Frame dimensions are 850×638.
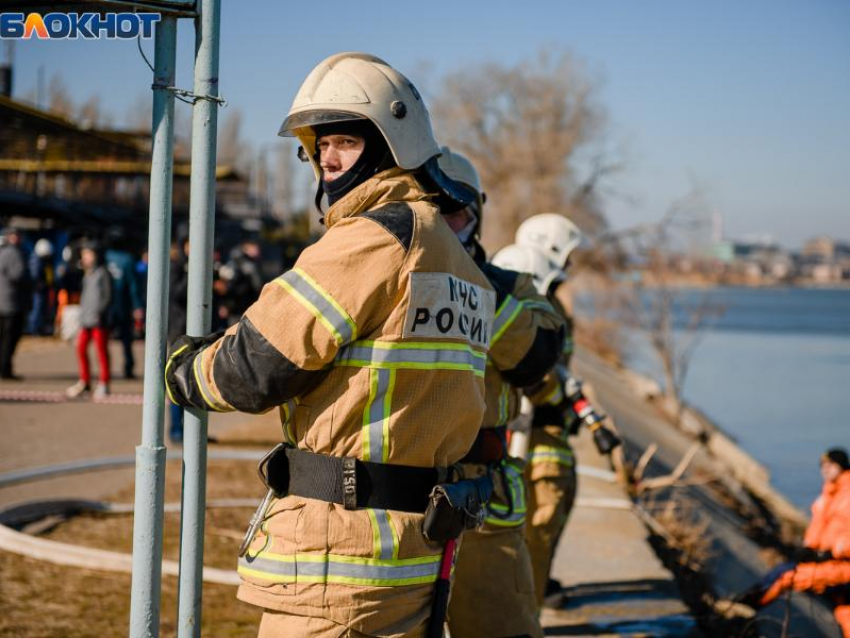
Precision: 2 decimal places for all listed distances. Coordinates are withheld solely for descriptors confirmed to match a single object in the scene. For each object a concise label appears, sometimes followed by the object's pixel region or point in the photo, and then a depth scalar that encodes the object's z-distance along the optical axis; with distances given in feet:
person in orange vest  20.01
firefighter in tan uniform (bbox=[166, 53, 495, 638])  8.07
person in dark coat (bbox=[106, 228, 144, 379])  45.39
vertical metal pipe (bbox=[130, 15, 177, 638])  9.04
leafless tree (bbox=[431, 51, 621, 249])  141.90
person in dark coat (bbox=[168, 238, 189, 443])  30.42
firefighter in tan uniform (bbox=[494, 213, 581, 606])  16.46
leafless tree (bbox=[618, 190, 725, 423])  98.37
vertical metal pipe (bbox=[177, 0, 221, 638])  9.20
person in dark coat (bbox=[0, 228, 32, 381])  42.42
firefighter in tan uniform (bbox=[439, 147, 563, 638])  11.19
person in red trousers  39.32
